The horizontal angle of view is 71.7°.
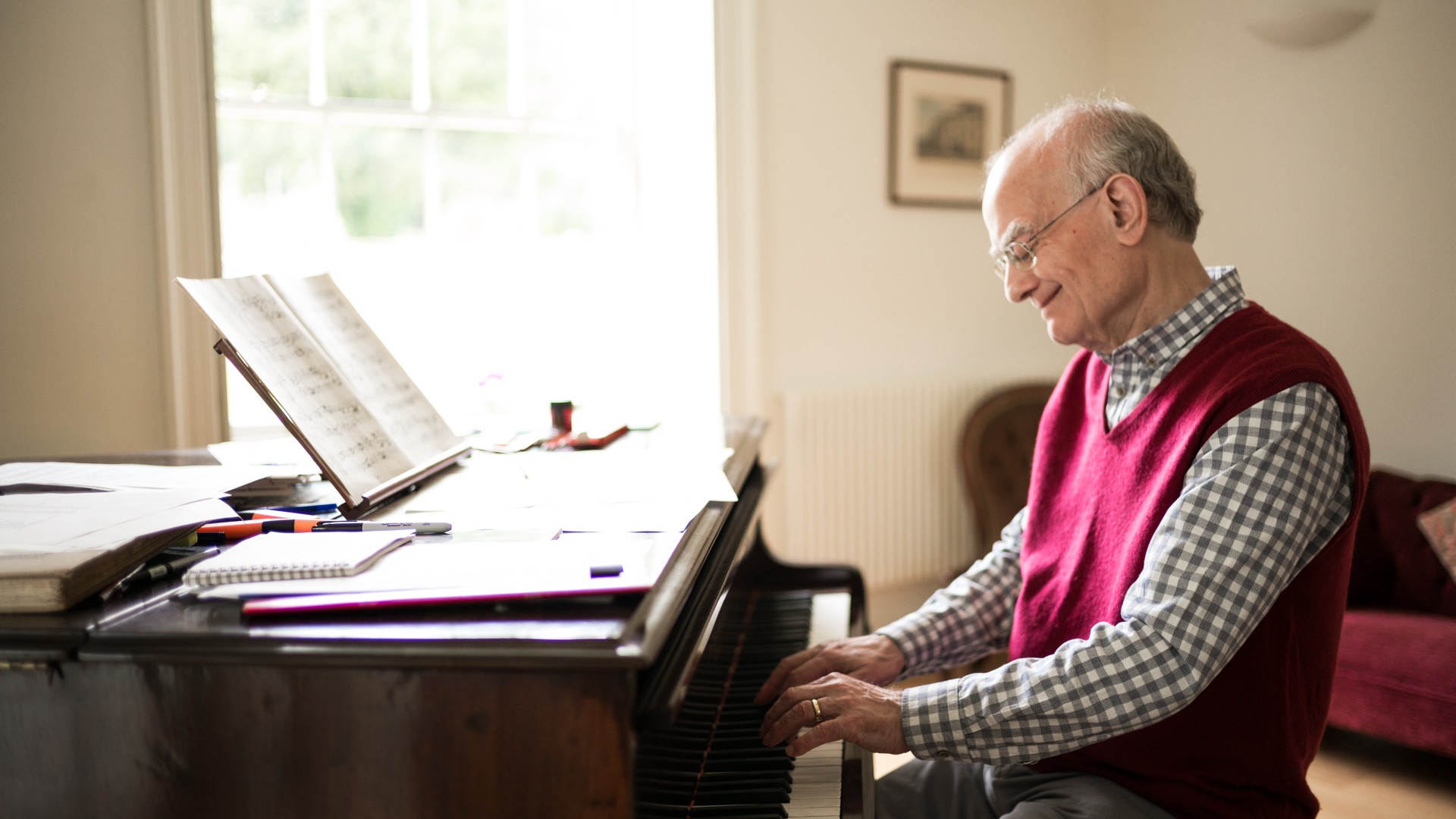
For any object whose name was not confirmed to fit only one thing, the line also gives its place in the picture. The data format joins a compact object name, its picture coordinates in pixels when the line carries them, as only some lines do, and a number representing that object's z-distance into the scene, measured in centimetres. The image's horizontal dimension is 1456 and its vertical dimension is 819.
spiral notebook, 89
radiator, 340
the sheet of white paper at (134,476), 124
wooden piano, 76
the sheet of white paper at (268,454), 152
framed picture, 358
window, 289
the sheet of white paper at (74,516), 94
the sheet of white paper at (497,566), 86
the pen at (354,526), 108
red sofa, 250
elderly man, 108
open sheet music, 113
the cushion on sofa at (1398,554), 278
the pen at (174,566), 95
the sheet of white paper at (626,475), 125
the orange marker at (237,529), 110
